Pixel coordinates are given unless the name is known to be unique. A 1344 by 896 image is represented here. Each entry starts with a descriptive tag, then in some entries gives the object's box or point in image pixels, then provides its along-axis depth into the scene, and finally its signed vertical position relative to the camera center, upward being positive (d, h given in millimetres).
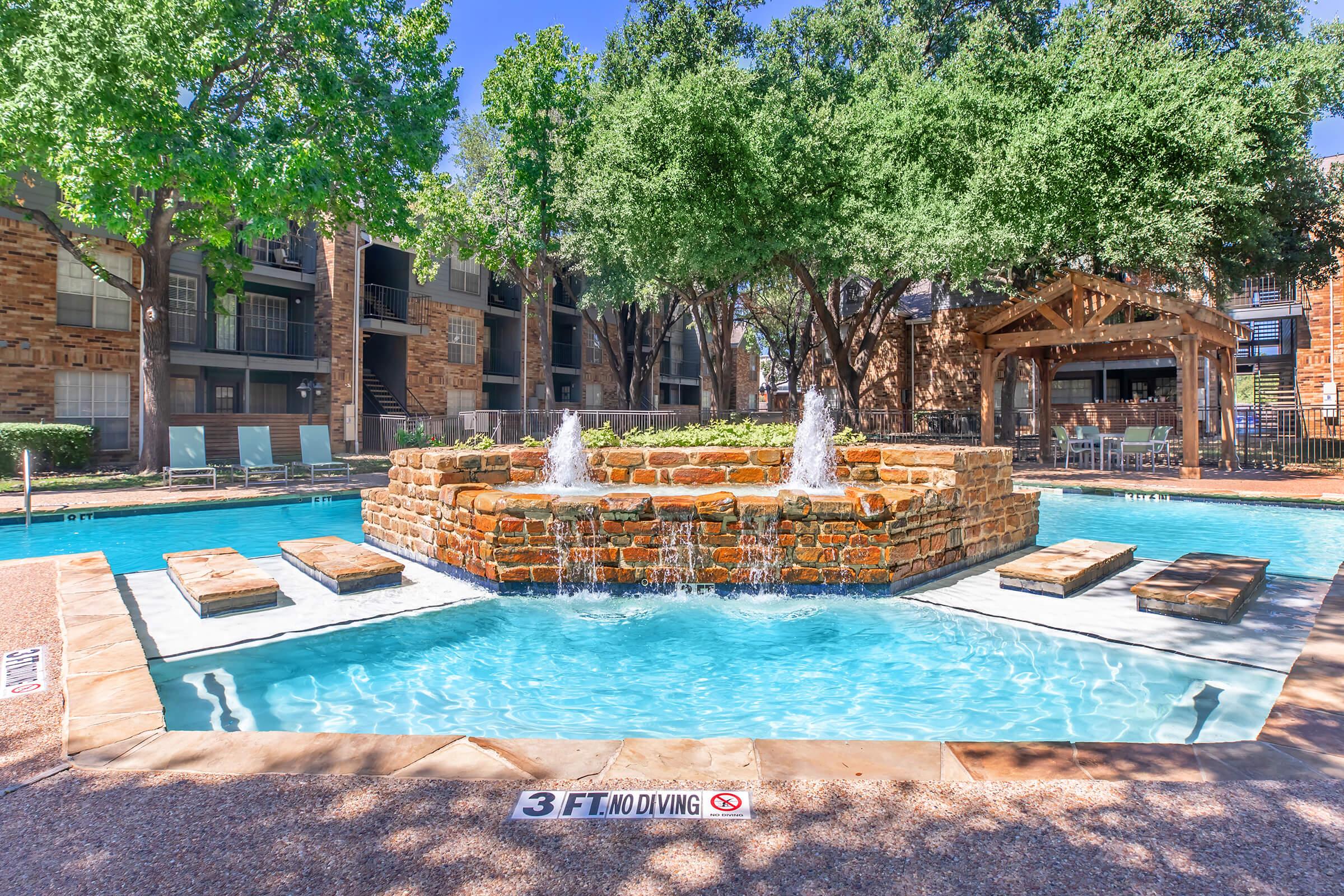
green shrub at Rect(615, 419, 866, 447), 8188 +16
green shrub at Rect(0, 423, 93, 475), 14875 -10
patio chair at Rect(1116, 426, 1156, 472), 16672 -185
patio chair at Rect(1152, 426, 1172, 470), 16361 -227
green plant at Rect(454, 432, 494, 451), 7860 -50
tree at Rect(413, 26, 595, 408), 20609 +8355
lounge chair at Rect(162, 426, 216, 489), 13414 -222
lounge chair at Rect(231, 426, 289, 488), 13969 -165
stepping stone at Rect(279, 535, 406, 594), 5855 -1091
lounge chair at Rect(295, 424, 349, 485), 14867 -108
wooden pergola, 14352 +2278
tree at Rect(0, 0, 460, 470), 11469 +6035
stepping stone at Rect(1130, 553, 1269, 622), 4844 -1143
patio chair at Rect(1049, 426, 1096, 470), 17498 -289
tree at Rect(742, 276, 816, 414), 28453 +5297
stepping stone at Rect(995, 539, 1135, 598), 5688 -1147
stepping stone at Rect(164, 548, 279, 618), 5152 -1095
